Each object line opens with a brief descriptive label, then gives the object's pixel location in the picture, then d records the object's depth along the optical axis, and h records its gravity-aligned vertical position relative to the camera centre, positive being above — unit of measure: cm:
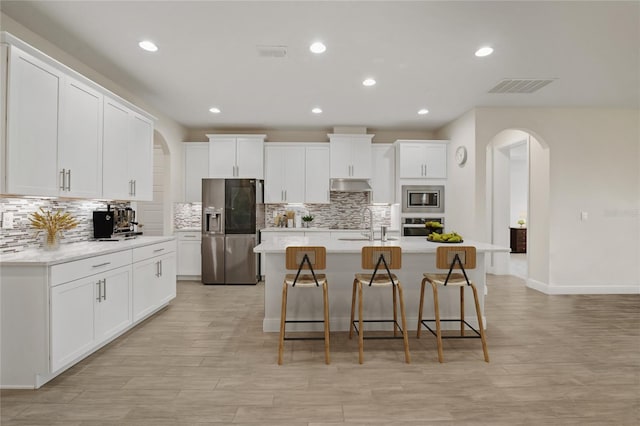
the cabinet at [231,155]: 639 +113
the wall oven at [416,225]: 628 -19
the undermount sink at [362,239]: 413 -30
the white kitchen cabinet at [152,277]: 365 -76
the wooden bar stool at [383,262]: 301 -43
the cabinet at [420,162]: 632 +100
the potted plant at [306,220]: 657 -11
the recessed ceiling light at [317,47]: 321 +164
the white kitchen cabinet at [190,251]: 623 -69
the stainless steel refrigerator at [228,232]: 595 -32
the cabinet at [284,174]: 653 +79
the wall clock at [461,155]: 563 +102
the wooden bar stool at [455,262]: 304 -43
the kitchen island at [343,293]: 360 -86
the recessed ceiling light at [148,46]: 322 +165
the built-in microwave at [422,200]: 632 +28
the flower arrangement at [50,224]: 292 -10
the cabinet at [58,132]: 243 +73
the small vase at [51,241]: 296 -25
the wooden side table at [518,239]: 1029 -75
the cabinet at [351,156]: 648 +113
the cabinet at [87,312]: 250 -85
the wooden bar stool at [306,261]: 298 -43
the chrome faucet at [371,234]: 385 -22
